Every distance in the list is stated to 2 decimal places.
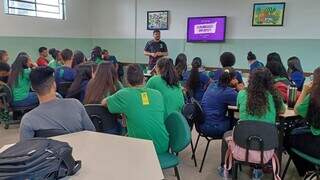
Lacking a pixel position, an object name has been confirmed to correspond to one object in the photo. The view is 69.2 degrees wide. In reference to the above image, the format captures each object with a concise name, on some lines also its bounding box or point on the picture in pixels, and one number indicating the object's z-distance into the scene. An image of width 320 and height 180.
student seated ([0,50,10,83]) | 3.87
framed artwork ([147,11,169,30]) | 5.96
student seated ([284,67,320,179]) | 1.94
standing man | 5.16
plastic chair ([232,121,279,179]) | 1.84
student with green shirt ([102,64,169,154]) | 1.87
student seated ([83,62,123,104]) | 2.27
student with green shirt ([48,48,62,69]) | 4.40
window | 5.31
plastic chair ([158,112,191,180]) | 1.78
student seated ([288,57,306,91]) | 3.45
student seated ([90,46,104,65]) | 4.58
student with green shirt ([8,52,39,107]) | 3.63
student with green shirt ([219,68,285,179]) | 2.02
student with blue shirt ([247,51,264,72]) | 4.39
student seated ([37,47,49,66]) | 5.09
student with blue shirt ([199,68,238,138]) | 2.46
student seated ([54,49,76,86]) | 3.48
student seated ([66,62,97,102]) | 2.87
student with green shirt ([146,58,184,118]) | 2.47
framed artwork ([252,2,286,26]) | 4.75
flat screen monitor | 5.30
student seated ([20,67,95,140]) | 1.46
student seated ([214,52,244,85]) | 3.22
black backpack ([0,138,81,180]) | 0.93
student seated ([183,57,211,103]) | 3.48
